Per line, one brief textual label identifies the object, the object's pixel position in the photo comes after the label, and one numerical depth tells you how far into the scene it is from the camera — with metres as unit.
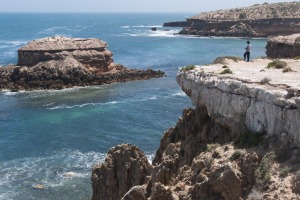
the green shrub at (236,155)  13.94
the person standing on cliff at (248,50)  30.30
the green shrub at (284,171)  12.38
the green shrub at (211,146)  15.74
